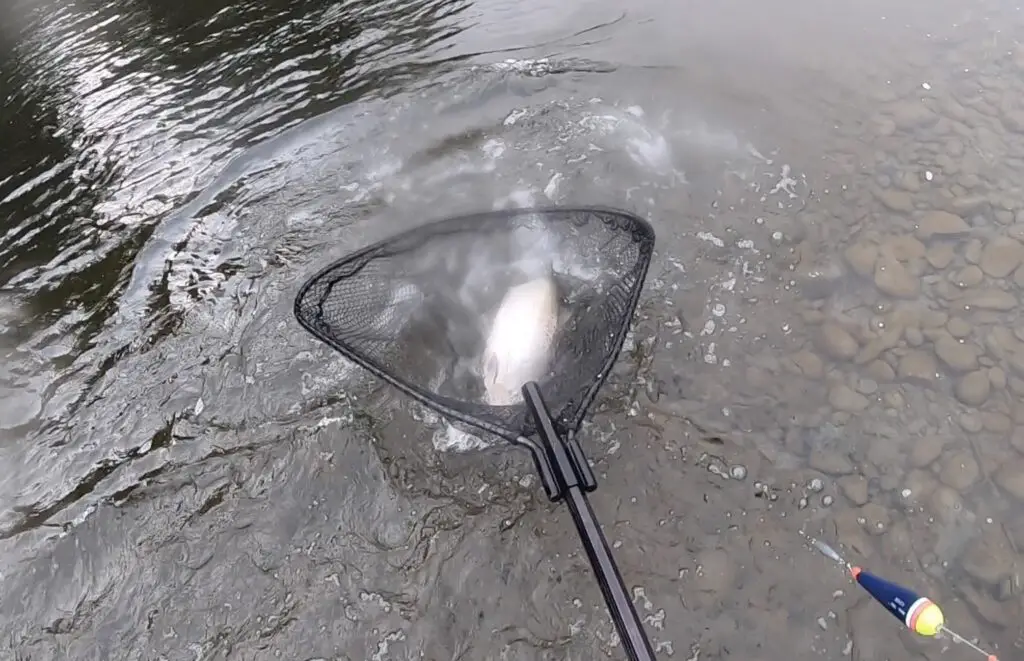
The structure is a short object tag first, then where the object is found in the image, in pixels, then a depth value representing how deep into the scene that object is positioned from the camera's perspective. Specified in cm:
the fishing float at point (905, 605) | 206
